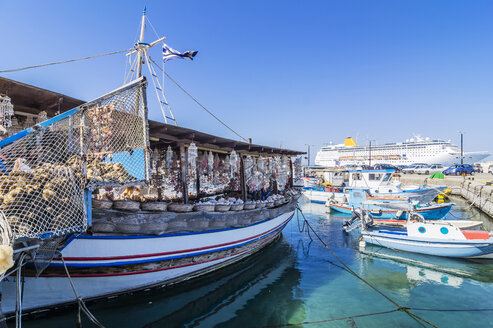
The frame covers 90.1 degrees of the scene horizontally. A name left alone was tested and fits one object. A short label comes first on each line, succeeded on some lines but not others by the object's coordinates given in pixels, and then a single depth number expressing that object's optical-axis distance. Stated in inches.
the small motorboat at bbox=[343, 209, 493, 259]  379.9
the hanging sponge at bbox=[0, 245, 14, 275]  105.1
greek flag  377.8
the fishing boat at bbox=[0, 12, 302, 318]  145.4
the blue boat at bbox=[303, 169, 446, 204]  778.8
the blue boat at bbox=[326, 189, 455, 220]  649.0
